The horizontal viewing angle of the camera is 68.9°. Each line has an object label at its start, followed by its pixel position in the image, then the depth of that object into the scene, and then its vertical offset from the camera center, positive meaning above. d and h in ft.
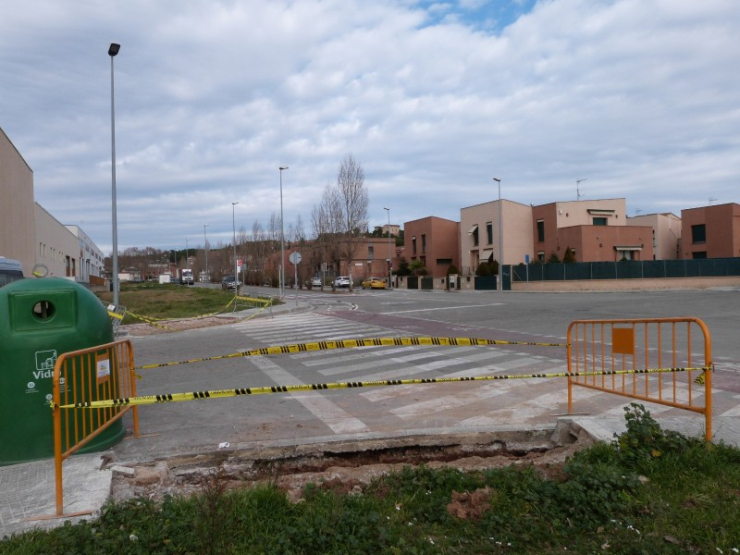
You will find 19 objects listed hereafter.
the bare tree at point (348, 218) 178.19 +17.93
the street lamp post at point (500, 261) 166.36 +2.14
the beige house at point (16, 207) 88.82 +13.36
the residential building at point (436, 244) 232.12 +11.21
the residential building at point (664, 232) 221.25 +13.59
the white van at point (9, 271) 43.75 +0.58
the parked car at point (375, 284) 217.56 -5.53
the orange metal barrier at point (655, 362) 17.21 -6.13
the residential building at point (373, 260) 278.87 +5.60
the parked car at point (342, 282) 197.67 -4.03
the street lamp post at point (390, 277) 226.21 -3.04
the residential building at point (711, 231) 180.04 +11.40
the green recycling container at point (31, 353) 15.90 -2.28
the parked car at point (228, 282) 215.51 -3.66
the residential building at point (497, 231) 191.72 +13.51
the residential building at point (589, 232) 173.27 +11.18
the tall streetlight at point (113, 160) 60.44 +13.11
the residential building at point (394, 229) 424.21 +34.48
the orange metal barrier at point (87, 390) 15.72 -3.58
